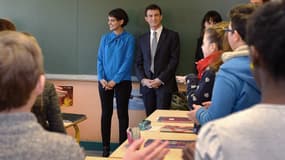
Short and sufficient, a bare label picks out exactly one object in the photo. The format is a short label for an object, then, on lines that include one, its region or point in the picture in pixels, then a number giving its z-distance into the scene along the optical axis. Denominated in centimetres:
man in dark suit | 504
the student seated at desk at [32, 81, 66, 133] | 235
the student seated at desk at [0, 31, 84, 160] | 119
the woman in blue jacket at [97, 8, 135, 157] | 519
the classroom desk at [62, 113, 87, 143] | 363
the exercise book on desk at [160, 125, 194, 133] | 300
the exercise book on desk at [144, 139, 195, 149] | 261
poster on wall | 575
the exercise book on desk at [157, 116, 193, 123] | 335
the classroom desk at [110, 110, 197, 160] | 245
